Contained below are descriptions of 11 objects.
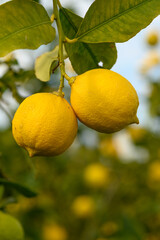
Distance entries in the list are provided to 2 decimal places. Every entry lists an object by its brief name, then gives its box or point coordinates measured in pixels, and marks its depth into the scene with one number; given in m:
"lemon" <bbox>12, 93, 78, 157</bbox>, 0.79
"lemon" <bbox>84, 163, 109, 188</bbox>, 2.73
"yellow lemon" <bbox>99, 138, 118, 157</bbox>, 3.09
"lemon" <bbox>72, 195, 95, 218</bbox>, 2.54
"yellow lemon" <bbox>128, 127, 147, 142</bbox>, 3.05
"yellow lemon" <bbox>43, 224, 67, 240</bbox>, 2.46
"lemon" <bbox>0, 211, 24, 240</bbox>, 1.03
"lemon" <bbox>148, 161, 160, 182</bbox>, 2.61
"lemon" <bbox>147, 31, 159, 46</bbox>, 3.41
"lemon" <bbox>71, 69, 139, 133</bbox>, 0.80
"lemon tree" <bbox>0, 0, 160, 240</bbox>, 0.80
